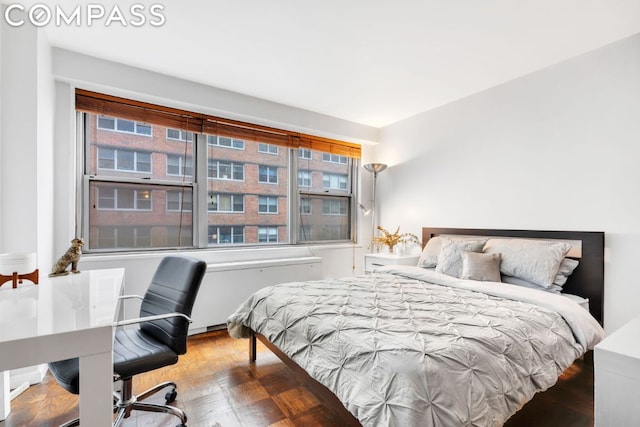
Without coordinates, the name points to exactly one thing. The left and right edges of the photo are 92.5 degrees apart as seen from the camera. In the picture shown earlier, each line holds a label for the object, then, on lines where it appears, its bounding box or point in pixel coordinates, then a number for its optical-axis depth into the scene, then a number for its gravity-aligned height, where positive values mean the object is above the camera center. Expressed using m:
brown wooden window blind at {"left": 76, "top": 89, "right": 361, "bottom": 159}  2.79 +0.95
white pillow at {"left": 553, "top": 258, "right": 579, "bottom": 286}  2.47 -0.47
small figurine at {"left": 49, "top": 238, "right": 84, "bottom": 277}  2.05 -0.35
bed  1.22 -0.63
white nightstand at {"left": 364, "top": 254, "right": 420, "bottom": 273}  3.68 -0.59
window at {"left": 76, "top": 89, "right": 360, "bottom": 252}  2.87 +0.33
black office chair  1.50 -0.72
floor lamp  4.58 +0.06
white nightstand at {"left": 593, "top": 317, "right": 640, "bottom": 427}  1.12 -0.64
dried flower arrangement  4.02 -0.35
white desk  0.95 -0.43
